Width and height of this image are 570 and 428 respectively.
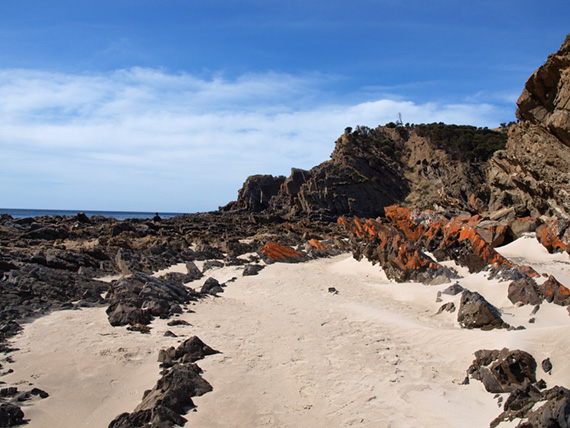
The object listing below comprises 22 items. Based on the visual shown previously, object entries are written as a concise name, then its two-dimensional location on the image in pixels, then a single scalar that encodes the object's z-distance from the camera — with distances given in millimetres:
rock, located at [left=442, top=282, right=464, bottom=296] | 9789
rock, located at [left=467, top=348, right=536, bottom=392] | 5316
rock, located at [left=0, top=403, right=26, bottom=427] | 4355
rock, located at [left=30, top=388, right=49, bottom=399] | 5029
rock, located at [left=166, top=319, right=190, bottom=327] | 7965
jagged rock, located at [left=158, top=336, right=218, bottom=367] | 6254
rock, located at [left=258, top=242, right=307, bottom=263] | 17234
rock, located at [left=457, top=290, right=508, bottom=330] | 7691
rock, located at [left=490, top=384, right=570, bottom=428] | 3656
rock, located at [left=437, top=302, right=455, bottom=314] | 9039
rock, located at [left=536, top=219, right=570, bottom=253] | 13688
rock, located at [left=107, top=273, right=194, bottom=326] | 7879
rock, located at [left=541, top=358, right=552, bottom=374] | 5355
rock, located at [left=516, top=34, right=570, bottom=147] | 12820
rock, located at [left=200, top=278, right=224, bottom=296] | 11357
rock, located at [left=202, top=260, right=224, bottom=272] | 15840
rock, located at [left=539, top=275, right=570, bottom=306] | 8227
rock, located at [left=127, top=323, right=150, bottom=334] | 7445
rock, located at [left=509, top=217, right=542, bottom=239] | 15633
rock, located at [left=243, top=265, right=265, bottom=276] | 14554
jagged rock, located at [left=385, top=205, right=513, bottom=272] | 11734
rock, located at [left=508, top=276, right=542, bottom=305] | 8508
